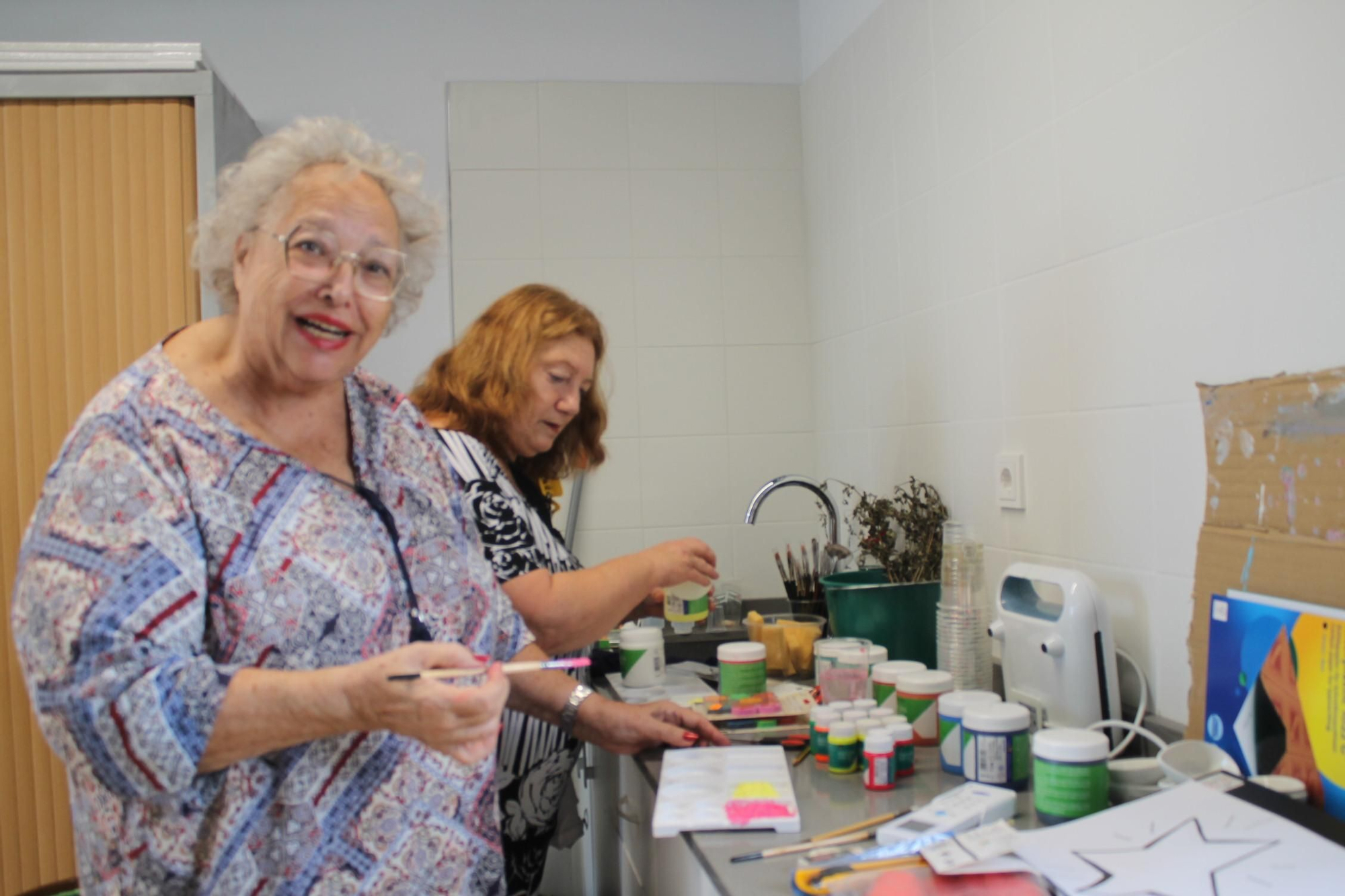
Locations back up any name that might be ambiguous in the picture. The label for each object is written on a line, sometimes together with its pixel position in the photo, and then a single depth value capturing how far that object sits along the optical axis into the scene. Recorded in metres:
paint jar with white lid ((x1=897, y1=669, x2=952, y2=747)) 1.41
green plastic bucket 1.75
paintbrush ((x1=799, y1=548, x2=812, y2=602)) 2.16
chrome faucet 2.22
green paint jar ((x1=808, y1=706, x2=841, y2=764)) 1.37
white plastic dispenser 1.36
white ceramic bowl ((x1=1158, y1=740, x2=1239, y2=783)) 1.13
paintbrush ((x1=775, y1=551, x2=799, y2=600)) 2.17
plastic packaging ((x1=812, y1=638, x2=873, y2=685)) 1.57
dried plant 1.97
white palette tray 1.16
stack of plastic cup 1.58
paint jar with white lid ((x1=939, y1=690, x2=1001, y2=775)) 1.29
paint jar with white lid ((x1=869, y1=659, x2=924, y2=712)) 1.47
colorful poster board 1.03
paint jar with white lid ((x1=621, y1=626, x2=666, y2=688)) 1.82
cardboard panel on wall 1.09
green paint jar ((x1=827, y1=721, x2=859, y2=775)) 1.33
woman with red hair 1.52
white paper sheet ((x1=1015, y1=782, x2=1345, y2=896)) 0.85
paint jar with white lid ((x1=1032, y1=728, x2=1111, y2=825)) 1.10
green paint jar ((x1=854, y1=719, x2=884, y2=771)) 1.32
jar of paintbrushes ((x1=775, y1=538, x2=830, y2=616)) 2.13
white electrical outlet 1.74
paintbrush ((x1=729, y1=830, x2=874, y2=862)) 1.07
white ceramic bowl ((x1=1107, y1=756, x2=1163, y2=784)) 1.17
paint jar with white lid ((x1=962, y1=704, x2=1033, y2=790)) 1.22
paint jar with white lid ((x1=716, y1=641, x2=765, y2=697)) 1.68
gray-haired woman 0.89
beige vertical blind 2.12
